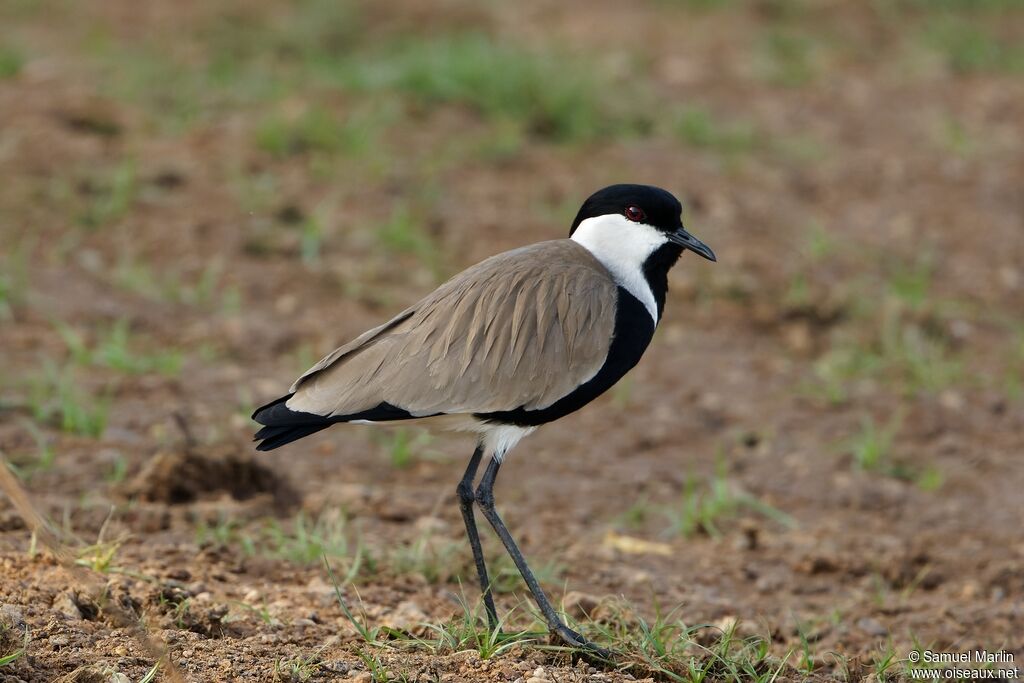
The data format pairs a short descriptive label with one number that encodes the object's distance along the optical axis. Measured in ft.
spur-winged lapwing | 27.45
